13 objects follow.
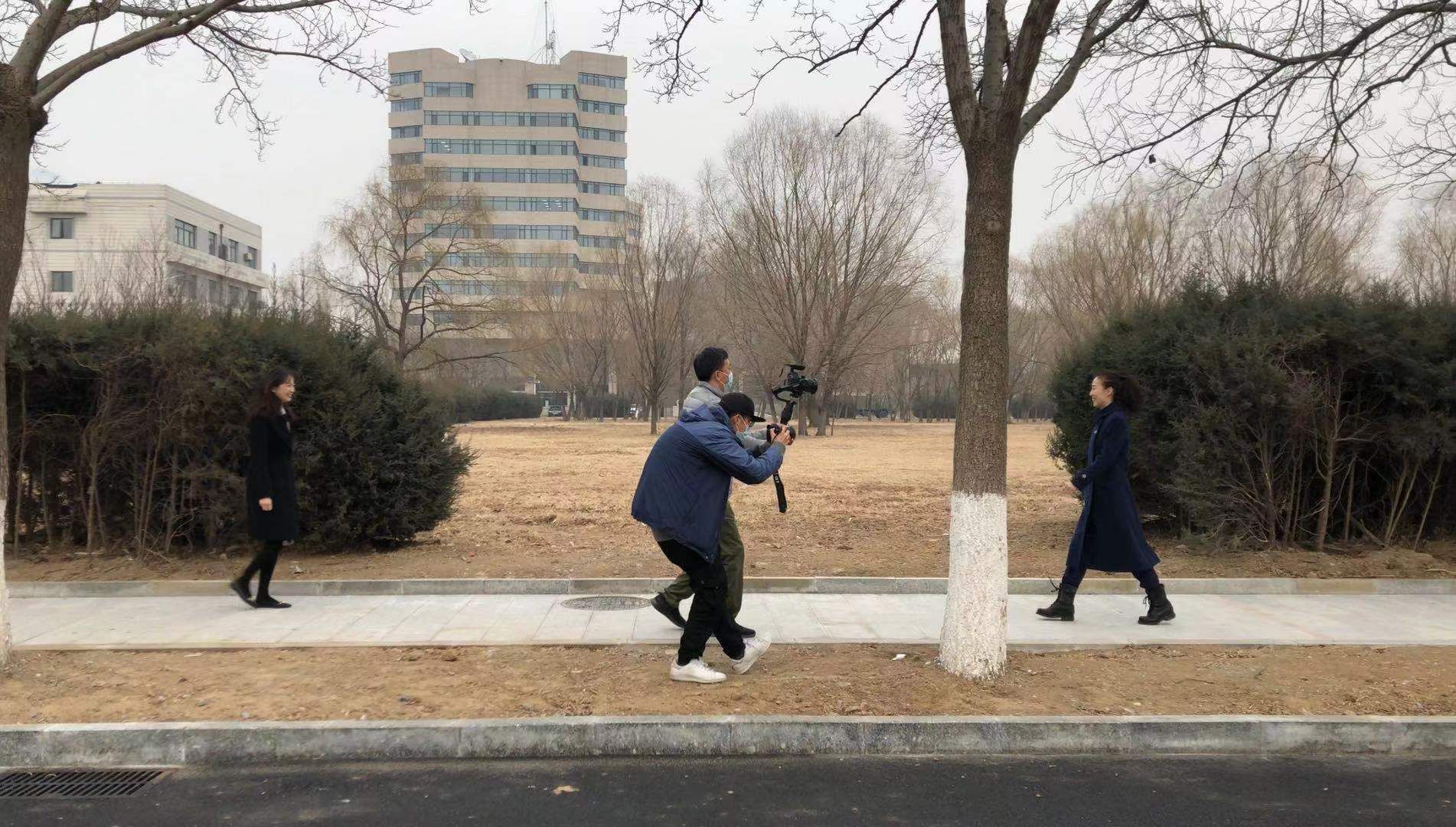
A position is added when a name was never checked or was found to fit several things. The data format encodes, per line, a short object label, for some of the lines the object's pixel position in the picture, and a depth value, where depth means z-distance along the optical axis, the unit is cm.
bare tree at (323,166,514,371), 4088
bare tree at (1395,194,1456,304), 3014
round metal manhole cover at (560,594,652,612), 769
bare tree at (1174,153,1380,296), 3042
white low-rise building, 6350
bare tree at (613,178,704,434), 5162
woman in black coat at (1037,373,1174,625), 708
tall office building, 10775
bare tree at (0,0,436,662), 581
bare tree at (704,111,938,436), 4500
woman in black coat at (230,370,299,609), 735
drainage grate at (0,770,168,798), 426
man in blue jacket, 506
